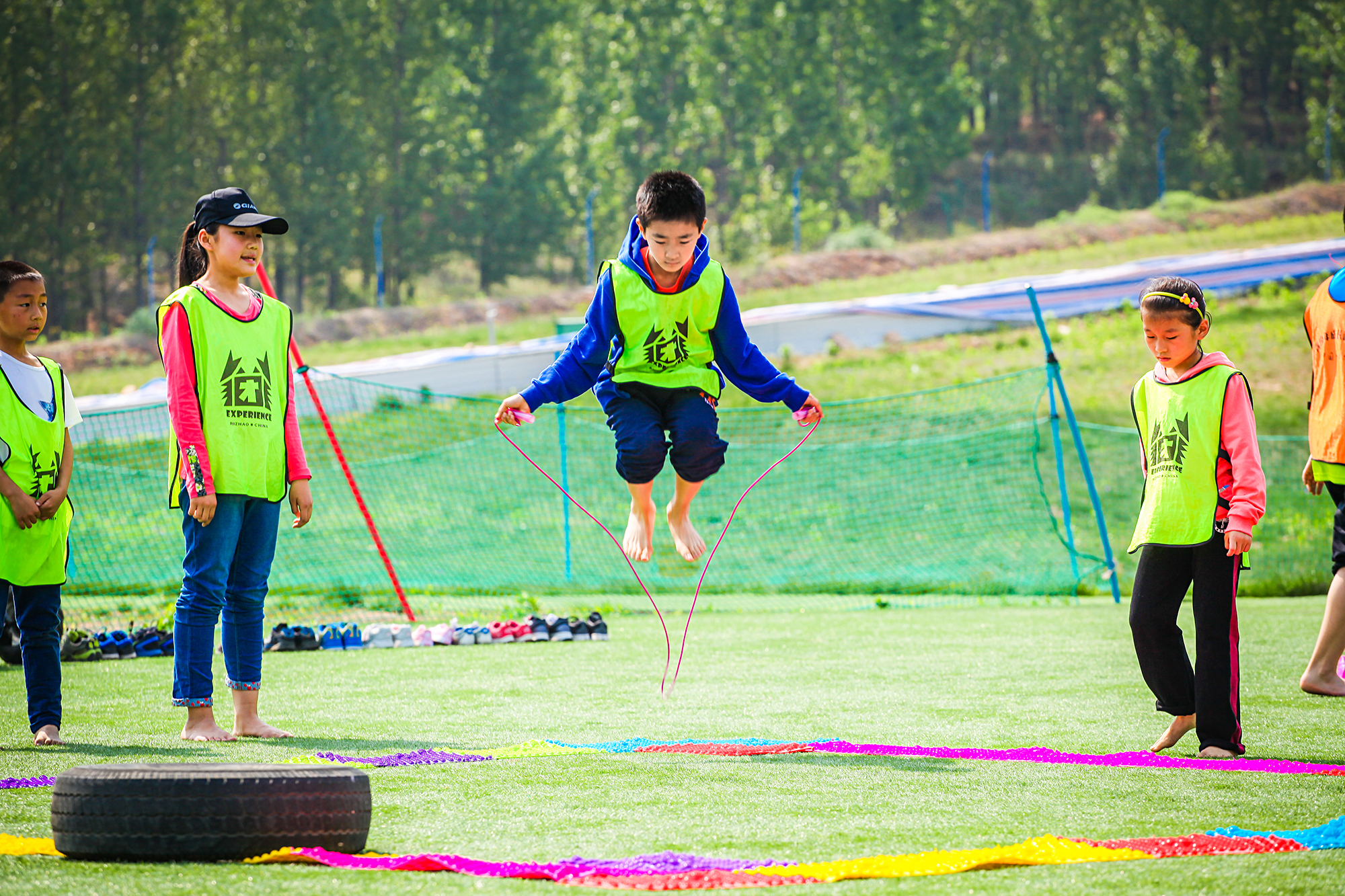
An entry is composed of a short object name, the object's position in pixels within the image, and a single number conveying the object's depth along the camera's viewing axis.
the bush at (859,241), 70.31
